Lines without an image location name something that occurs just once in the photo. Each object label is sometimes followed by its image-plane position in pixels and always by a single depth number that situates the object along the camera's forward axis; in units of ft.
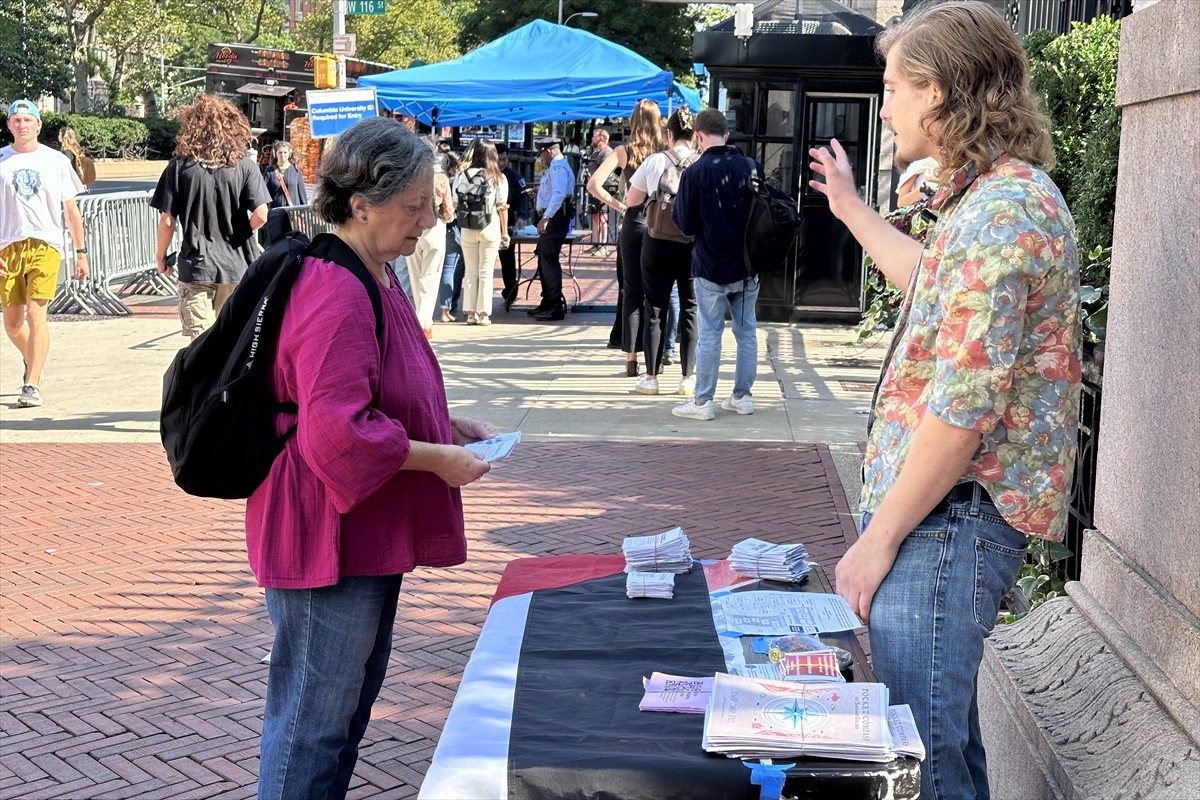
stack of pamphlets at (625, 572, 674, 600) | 10.48
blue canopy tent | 51.08
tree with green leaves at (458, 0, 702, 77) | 183.83
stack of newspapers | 7.16
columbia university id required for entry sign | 39.22
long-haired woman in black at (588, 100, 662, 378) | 32.48
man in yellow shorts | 28.63
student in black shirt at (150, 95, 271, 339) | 26.11
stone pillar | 8.37
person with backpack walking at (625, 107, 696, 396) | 30.58
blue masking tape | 7.10
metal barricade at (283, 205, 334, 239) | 53.93
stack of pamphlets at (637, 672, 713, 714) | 8.09
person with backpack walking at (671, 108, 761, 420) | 28.04
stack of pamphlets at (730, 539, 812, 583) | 11.16
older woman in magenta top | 8.79
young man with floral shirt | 7.13
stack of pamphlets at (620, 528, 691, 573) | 11.12
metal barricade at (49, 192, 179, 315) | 46.96
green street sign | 52.13
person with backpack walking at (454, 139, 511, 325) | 43.47
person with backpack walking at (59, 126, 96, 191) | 46.24
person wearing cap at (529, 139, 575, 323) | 46.98
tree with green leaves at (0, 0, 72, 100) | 147.64
